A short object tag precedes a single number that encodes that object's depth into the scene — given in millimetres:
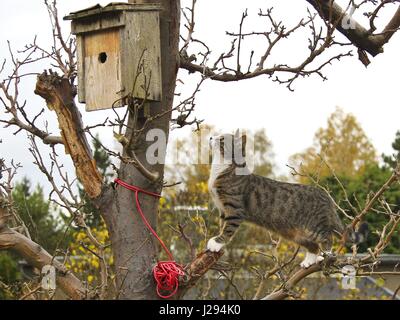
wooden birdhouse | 4223
